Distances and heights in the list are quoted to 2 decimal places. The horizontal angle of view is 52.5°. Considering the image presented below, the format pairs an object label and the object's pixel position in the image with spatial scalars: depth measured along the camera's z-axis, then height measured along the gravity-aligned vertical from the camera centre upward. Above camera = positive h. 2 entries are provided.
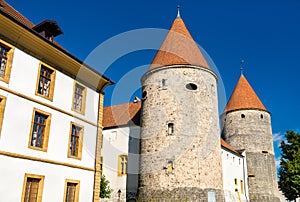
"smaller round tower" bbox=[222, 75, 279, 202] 31.19 +5.21
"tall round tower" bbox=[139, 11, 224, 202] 20.56 +3.82
